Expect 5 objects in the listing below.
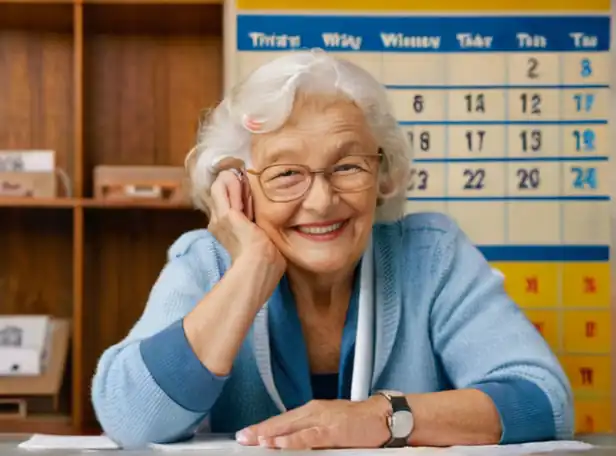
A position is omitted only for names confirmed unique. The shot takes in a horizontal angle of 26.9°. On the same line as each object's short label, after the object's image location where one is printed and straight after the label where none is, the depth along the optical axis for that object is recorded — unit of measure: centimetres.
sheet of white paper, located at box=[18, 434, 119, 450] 118
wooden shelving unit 230
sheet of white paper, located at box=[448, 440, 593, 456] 115
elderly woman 124
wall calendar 189
